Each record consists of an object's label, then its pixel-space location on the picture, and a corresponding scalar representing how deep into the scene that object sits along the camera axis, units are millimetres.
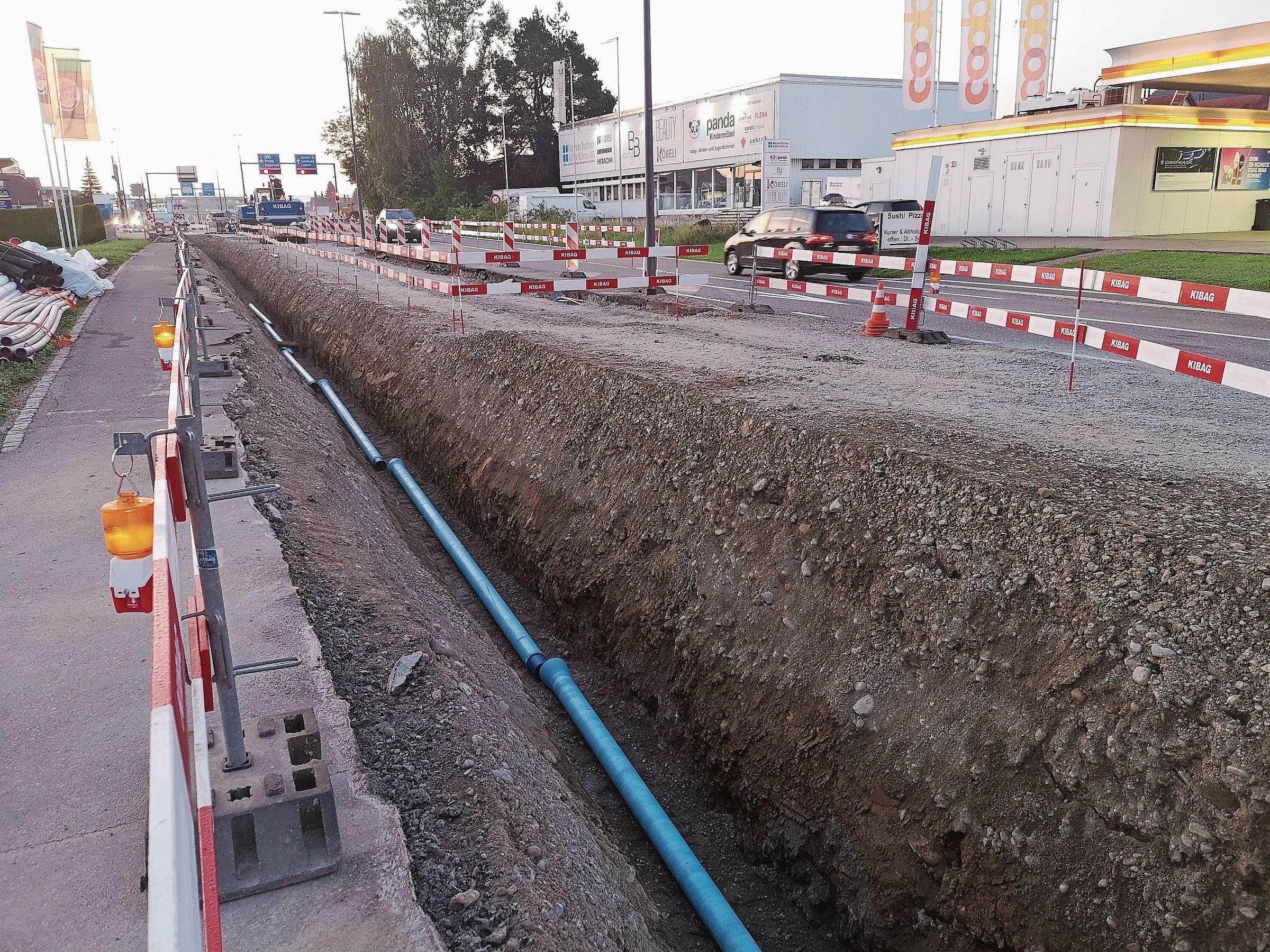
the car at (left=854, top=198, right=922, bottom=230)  23188
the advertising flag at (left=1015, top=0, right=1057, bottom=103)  28406
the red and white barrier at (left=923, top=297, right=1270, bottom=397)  5730
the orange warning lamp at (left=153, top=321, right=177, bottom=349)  7945
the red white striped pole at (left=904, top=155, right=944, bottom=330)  10875
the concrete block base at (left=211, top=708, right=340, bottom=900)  2883
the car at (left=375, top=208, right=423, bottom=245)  38219
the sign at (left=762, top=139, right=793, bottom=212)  28359
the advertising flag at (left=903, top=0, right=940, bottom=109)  29719
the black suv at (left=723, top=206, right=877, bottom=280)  18828
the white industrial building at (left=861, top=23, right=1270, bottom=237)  25469
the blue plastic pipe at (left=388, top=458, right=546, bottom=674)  6363
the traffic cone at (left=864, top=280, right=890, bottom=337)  11438
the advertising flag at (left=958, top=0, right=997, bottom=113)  28656
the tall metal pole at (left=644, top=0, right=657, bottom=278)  17328
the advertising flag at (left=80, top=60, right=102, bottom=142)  31406
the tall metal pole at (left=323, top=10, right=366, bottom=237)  39062
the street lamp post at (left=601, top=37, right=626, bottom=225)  47938
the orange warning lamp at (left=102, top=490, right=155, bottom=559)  2859
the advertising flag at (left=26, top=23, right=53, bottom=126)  27578
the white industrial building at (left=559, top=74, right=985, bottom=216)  44062
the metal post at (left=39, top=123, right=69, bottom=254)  29547
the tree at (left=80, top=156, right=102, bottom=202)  121812
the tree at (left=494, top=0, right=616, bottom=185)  78938
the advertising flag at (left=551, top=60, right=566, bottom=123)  50688
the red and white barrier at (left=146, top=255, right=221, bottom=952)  1177
